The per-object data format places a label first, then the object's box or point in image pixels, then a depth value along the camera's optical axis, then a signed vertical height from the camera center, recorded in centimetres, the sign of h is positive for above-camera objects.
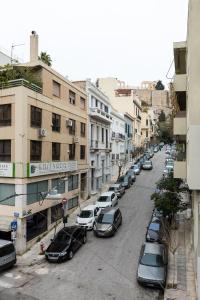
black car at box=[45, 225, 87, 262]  2036 -609
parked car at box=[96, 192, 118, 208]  3154 -487
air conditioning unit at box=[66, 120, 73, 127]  3158 +288
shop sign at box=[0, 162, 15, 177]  2322 -125
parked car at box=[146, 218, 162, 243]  2233 -570
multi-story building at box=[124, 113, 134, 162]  6391 +328
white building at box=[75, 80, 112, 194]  3884 +215
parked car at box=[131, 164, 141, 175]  5280 -272
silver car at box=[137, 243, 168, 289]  1659 -614
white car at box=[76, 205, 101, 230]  2681 -552
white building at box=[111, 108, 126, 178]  5325 +212
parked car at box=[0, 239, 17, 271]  1928 -625
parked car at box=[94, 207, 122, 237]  2472 -559
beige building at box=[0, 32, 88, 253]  2330 +18
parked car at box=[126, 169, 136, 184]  4663 -321
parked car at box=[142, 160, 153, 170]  5768 -243
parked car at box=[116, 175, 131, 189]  4284 -389
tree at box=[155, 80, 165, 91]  15586 +3220
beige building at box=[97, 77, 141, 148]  6562 +1149
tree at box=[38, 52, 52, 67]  3021 +889
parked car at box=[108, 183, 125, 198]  3783 -447
